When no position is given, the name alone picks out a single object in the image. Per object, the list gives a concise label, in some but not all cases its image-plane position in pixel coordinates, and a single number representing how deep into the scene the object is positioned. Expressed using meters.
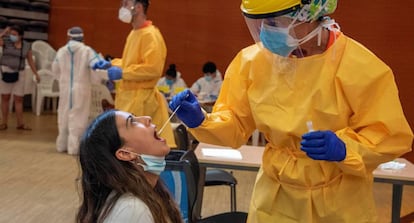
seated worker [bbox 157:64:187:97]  7.21
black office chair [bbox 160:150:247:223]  2.46
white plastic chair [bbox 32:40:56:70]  8.71
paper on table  3.06
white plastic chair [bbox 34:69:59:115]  8.35
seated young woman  1.49
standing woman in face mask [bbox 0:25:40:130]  6.66
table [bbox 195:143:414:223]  2.82
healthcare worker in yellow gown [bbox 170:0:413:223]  1.58
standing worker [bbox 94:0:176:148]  3.85
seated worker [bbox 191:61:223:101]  7.15
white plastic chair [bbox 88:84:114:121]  7.10
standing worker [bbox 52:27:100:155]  5.72
